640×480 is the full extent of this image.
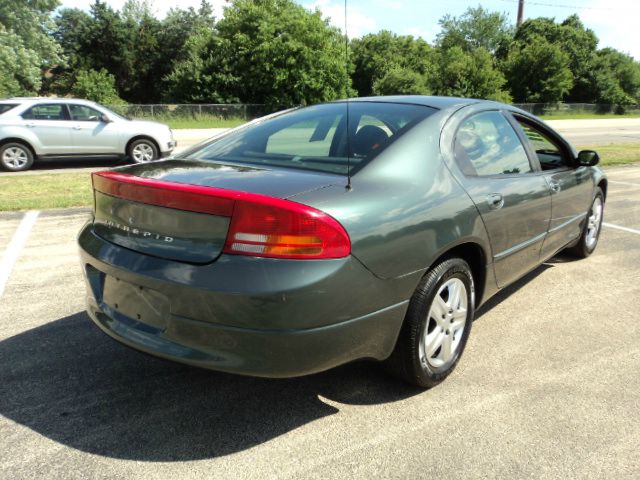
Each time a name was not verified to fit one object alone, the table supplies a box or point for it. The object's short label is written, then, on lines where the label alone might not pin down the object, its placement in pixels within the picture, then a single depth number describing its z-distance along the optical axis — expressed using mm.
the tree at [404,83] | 43531
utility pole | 66125
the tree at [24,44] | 34312
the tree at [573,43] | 56906
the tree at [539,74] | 49906
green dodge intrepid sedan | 2205
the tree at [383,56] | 55375
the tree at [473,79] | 42500
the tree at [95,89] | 42719
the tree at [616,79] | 54625
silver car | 11477
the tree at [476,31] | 76125
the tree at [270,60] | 39406
